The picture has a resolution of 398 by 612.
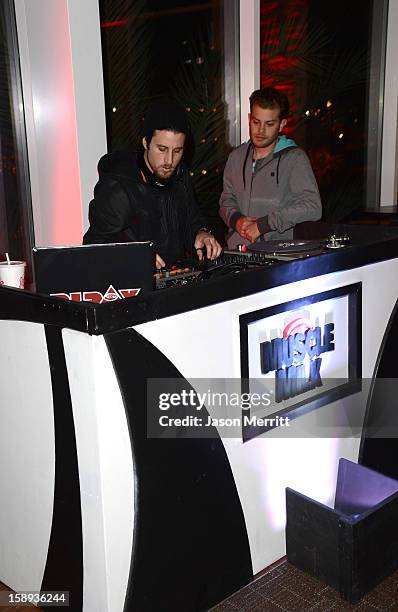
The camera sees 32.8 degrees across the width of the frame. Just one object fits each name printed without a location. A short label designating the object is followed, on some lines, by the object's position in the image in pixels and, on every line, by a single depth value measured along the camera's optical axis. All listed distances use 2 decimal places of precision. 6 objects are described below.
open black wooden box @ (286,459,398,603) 1.92
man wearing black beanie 2.22
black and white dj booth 1.64
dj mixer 1.95
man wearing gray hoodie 2.87
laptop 1.64
